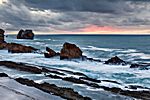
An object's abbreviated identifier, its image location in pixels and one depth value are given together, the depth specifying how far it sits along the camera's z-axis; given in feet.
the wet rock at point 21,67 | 156.46
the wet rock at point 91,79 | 129.80
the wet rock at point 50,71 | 155.08
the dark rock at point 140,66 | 177.51
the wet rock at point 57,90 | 96.50
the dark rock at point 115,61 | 197.94
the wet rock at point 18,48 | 287.89
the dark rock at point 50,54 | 239.67
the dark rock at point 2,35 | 361.43
